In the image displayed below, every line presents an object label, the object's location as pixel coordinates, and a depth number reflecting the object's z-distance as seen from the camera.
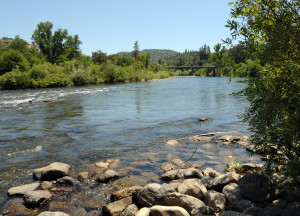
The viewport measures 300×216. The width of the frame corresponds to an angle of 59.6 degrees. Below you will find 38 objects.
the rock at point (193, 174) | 7.30
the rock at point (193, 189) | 6.02
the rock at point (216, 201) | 5.46
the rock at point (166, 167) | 8.18
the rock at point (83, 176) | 7.68
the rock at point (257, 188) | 5.50
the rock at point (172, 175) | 7.48
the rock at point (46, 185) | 7.10
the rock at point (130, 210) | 5.53
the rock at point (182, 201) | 5.47
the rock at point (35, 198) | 6.12
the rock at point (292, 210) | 4.47
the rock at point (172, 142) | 11.25
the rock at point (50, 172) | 7.69
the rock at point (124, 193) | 6.24
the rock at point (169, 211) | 5.12
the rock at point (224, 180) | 6.51
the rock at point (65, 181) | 7.40
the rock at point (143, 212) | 5.28
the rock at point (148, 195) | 5.79
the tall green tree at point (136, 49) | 156.68
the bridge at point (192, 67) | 139.59
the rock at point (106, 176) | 7.52
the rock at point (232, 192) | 5.70
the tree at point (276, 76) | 4.70
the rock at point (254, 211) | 4.82
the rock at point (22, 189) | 6.70
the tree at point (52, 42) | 85.44
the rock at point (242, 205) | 5.29
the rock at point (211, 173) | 7.51
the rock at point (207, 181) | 6.68
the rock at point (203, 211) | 5.05
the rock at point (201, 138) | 11.66
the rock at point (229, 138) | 11.39
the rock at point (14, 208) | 5.88
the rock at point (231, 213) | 4.64
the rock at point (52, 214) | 5.18
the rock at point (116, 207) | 5.60
